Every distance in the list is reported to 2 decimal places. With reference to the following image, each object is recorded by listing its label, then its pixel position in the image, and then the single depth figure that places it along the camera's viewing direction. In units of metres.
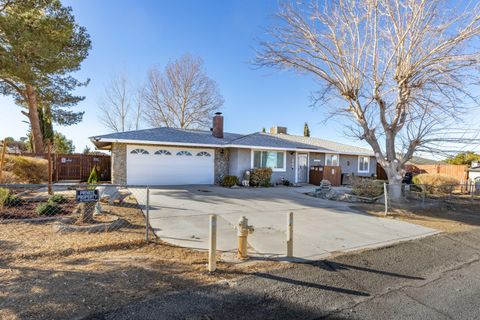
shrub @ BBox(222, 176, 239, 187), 15.32
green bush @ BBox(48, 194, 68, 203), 7.52
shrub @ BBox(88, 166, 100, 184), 8.45
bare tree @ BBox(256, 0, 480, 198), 8.65
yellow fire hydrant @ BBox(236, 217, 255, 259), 4.18
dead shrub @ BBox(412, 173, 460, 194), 16.64
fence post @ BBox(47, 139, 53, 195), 9.41
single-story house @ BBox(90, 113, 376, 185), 13.84
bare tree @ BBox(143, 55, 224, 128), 27.12
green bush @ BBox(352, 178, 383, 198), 12.30
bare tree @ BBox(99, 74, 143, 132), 27.62
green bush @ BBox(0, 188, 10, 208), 6.70
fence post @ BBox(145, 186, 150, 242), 5.00
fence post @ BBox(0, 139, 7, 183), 8.97
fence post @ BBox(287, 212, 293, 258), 4.45
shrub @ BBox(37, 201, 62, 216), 6.48
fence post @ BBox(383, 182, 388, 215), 8.60
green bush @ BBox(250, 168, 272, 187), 15.85
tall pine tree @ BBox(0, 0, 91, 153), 11.28
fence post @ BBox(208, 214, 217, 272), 3.78
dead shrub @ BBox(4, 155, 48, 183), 11.09
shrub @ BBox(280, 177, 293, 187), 17.05
